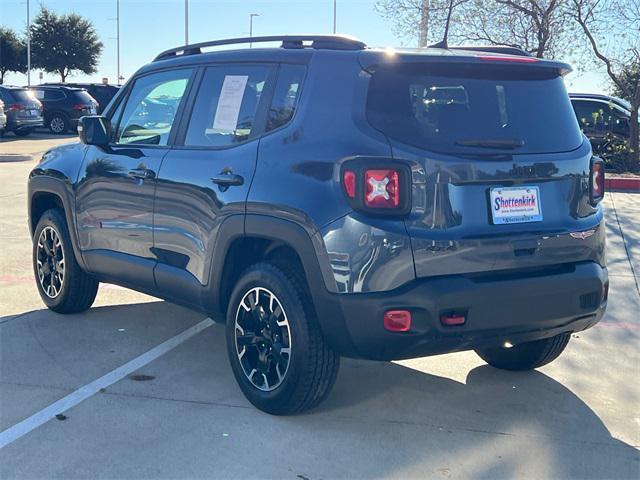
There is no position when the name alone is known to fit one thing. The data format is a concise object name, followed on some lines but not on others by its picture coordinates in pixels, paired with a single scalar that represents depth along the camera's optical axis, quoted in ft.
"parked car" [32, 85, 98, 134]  84.23
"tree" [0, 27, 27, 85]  165.58
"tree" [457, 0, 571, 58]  56.59
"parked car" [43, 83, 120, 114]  98.73
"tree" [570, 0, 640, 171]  52.24
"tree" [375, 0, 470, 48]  57.72
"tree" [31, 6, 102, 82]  170.09
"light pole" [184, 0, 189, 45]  148.15
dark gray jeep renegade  11.64
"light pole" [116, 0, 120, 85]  189.37
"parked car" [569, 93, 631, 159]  53.16
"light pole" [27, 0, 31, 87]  152.15
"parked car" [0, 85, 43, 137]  73.92
